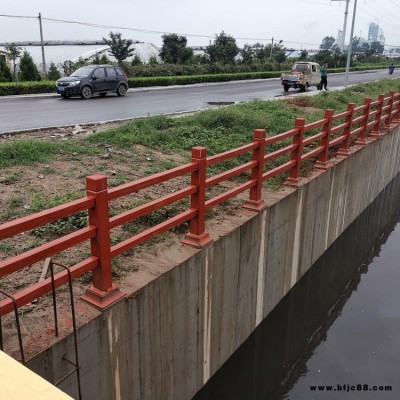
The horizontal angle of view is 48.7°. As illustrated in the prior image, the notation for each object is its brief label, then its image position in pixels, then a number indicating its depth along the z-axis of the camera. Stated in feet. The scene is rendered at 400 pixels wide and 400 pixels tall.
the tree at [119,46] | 127.85
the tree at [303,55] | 207.78
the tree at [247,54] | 163.02
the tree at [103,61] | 103.93
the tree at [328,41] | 482.04
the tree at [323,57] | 211.41
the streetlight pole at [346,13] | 87.22
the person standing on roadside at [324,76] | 83.20
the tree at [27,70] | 84.48
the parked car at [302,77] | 87.71
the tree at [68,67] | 96.69
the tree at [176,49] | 139.13
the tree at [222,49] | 148.25
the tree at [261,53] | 197.11
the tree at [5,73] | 82.74
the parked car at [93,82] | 63.57
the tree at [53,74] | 95.00
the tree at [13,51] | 120.86
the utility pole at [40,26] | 104.83
